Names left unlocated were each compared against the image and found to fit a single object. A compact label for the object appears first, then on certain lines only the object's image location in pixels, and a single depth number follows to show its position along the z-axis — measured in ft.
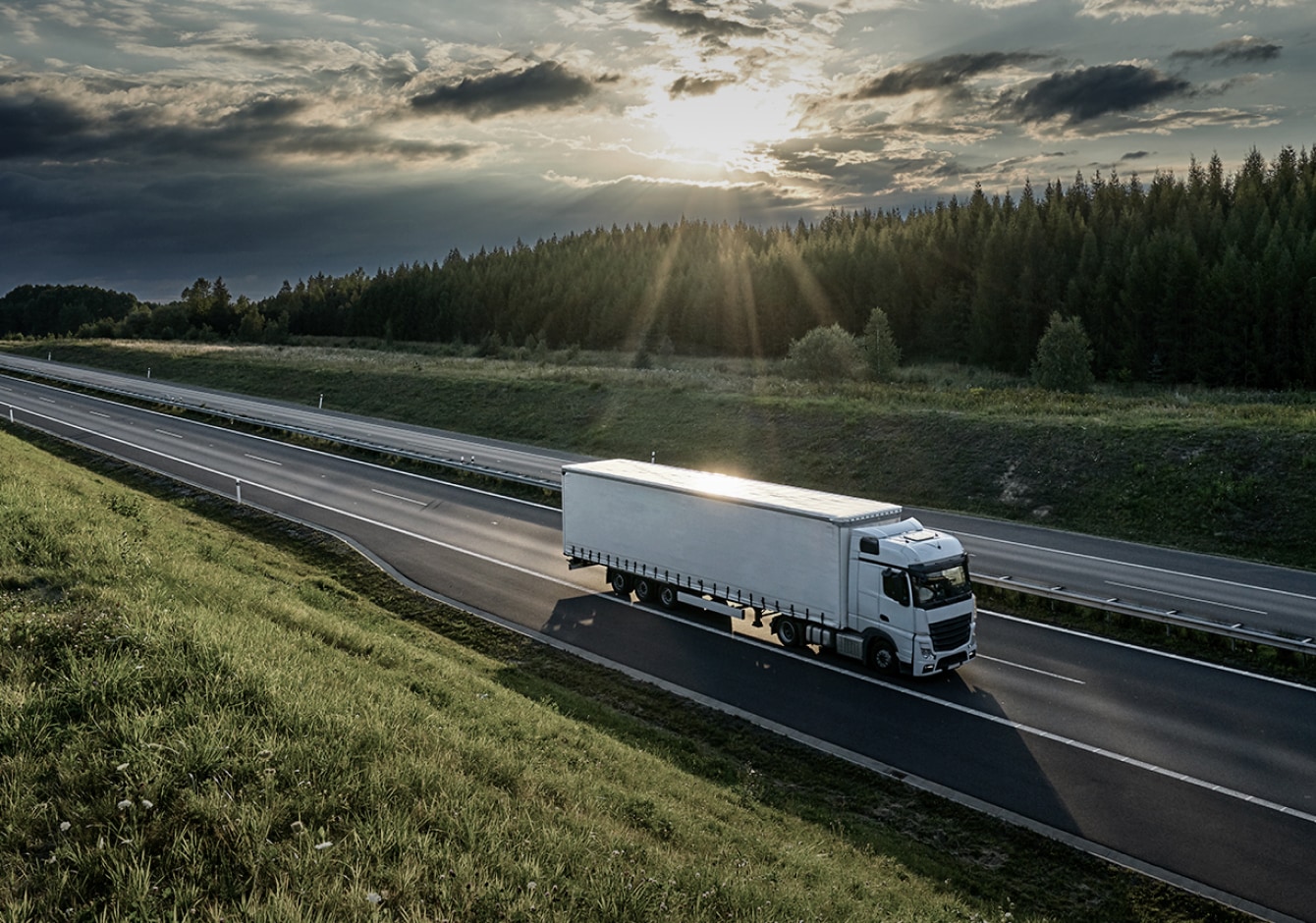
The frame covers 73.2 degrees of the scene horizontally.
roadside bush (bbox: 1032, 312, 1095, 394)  200.34
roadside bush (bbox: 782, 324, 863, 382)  237.25
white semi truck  66.33
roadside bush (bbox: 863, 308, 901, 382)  239.09
